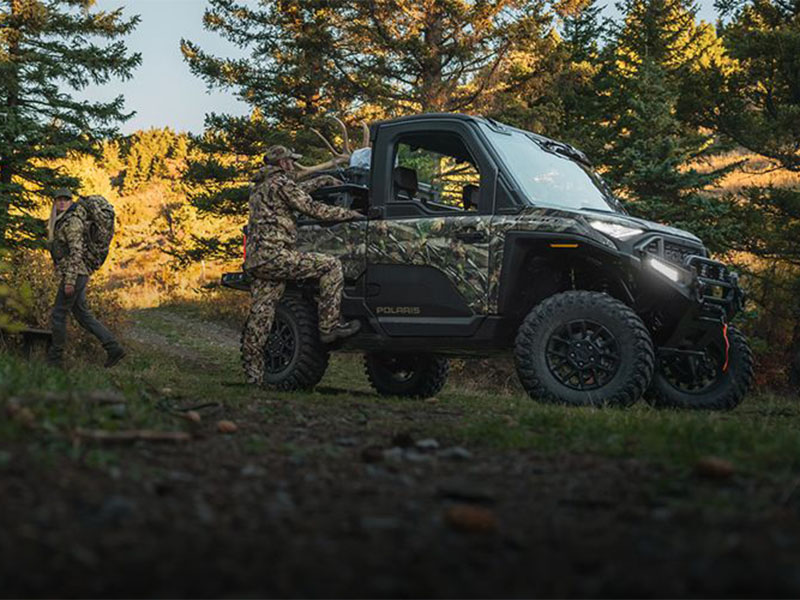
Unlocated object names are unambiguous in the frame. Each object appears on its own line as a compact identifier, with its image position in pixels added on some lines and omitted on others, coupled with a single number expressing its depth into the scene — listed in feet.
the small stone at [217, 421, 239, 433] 15.44
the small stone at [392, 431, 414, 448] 14.87
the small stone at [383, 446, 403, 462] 13.50
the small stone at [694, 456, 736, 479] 11.56
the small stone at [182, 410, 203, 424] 15.93
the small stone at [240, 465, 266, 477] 11.58
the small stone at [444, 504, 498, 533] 8.90
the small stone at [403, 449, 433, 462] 13.53
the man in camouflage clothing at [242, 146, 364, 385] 27.96
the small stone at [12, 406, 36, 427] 12.78
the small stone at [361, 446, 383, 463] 13.26
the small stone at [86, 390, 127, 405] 15.48
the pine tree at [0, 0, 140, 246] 56.24
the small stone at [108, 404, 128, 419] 14.55
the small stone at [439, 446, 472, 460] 13.85
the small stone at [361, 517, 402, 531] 9.01
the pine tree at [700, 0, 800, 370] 57.47
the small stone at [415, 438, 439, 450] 14.79
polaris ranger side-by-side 23.81
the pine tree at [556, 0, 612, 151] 81.71
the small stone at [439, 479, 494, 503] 10.54
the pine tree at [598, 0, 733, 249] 60.64
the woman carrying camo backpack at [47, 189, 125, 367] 35.19
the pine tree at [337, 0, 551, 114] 74.95
